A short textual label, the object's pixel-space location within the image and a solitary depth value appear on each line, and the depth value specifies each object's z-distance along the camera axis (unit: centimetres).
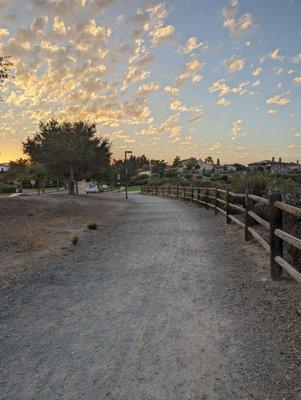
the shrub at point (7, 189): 7562
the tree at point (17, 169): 8444
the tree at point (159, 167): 11520
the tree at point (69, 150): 3756
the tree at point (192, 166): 13695
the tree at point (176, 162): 16625
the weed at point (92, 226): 1502
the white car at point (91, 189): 6029
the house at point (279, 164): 13859
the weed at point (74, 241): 1134
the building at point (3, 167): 17920
